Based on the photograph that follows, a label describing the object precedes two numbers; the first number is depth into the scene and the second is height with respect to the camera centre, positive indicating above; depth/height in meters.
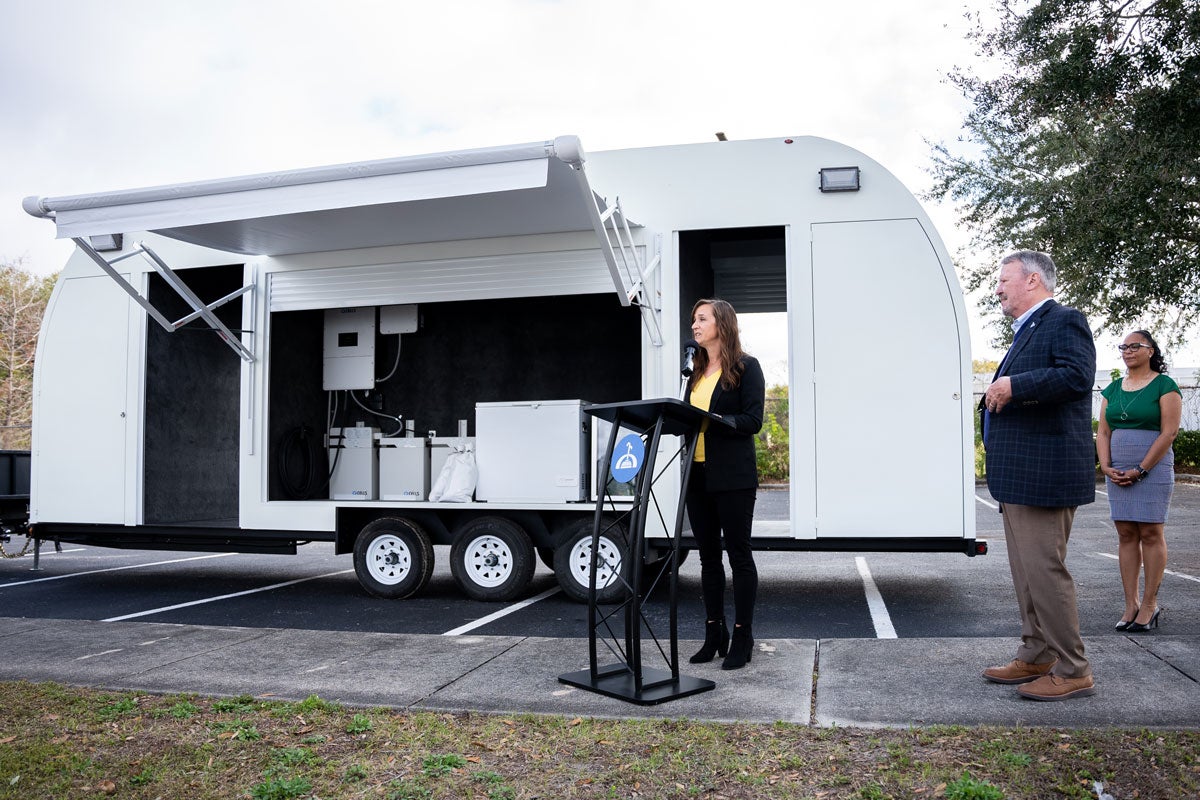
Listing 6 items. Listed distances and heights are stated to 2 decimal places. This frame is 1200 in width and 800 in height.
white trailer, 5.95 +0.70
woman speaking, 4.12 -0.17
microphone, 4.39 +0.34
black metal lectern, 3.74 -0.50
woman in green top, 4.77 -0.17
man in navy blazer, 3.57 -0.08
